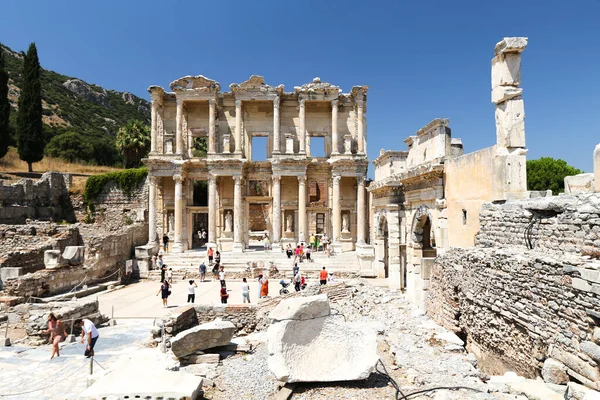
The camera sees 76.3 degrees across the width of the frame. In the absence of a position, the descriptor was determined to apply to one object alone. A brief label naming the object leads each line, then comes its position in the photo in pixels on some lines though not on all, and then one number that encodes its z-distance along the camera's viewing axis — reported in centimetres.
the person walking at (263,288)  1527
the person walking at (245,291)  1445
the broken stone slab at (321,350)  673
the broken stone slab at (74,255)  1781
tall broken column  871
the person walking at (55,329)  996
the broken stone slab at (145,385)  604
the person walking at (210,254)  2292
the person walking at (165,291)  1464
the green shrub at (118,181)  3250
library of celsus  2669
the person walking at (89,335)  896
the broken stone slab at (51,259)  1712
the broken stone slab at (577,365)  531
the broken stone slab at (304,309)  715
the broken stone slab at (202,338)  854
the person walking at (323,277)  1700
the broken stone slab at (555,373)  585
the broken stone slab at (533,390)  536
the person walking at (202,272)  2030
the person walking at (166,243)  2682
